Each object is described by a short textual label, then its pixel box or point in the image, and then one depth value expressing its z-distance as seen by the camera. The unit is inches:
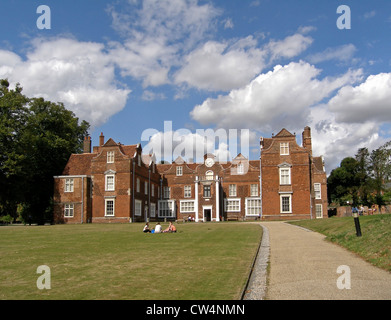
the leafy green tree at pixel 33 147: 1829.5
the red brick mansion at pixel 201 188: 2010.3
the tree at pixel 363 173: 2903.5
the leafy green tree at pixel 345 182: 3203.7
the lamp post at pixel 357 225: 678.5
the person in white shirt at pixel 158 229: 1025.5
